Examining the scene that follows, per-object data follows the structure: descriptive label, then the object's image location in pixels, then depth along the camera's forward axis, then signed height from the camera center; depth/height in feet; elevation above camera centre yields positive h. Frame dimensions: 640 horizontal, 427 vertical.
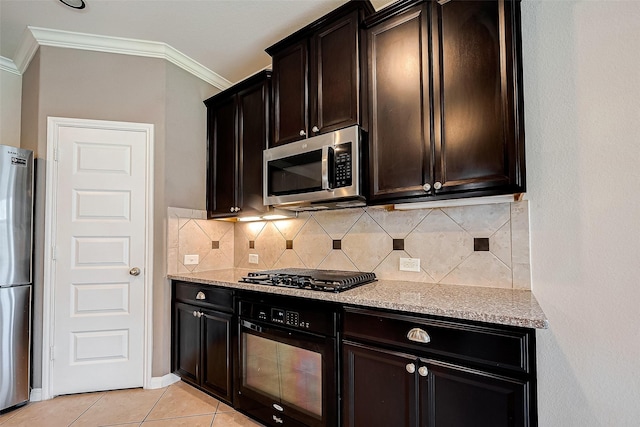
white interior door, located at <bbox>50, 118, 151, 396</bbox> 7.48 -0.80
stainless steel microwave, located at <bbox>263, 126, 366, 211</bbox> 5.85 +1.12
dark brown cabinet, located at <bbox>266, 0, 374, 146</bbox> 6.06 +3.23
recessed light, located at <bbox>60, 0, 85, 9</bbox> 6.52 +4.87
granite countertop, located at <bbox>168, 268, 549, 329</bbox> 3.70 -1.14
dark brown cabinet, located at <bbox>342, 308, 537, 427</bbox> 3.63 -2.00
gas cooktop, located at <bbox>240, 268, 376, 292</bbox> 5.50 -1.08
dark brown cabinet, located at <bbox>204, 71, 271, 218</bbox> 7.95 +2.28
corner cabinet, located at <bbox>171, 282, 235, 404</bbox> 6.84 -2.68
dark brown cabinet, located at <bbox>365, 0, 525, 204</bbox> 4.56 +2.06
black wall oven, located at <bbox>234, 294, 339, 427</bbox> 5.21 -2.56
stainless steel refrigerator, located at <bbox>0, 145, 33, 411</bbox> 6.77 -0.99
